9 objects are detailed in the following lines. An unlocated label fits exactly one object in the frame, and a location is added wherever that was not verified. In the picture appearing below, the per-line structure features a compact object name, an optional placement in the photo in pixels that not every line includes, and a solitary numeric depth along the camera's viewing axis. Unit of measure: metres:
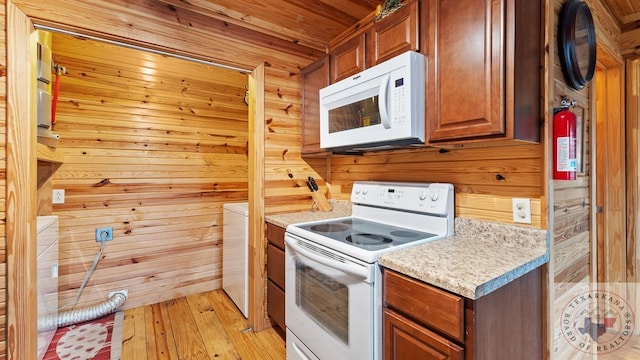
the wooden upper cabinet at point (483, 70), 1.06
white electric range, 1.16
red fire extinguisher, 1.14
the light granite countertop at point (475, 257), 0.92
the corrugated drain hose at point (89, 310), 2.07
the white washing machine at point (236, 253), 2.18
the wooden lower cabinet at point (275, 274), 1.90
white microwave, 1.33
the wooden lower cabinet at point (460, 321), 0.89
